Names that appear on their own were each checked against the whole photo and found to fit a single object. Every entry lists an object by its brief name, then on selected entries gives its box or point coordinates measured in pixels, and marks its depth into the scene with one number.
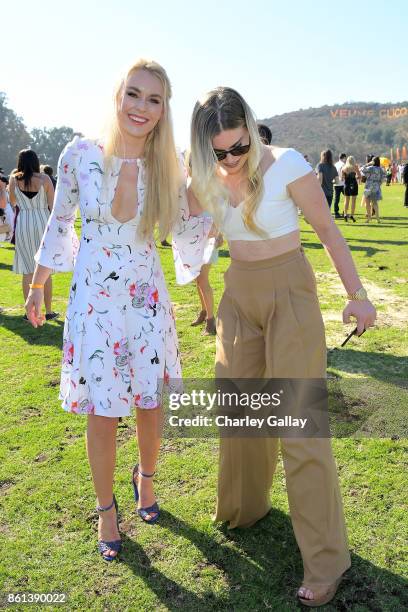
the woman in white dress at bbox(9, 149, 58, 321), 6.74
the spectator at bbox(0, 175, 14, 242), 8.28
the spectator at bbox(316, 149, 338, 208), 13.43
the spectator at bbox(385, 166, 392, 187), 34.56
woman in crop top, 2.24
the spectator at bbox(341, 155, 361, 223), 15.41
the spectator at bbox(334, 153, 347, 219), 16.33
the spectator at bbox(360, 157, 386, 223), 15.48
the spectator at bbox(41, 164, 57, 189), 11.47
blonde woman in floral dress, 2.51
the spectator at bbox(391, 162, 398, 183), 37.77
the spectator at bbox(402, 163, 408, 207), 19.08
